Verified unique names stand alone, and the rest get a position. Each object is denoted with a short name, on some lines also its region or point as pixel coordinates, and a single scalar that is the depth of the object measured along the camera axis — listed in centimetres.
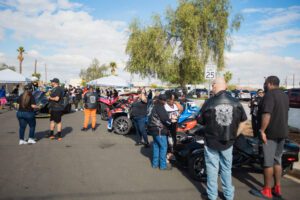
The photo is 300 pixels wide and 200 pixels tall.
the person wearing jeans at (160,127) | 561
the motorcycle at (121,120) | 988
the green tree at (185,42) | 2214
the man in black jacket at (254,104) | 923
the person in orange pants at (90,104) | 1008
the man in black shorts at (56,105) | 839
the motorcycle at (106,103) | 1380
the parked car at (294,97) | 2552
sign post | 1056
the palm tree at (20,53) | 6190
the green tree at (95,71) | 8556
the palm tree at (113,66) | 8829
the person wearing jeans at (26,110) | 750
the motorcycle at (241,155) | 517
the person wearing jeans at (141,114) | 812
